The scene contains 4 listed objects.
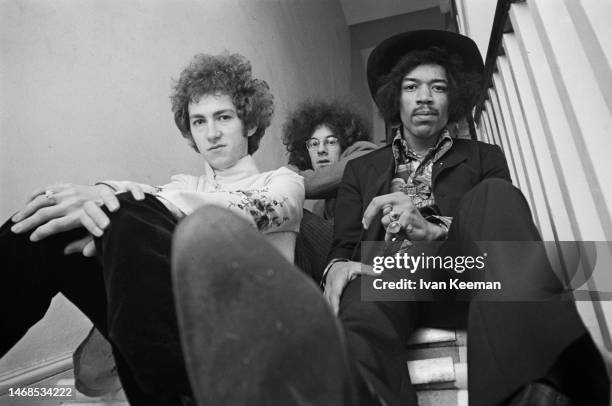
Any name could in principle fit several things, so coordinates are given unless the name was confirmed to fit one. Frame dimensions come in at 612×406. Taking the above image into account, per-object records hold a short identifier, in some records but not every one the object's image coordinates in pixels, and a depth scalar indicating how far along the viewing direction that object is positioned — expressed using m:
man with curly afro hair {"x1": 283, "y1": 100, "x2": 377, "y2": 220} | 1.95
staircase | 0.77
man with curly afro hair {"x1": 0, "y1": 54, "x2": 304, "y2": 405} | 0.58
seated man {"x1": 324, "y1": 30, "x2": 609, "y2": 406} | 0.51
